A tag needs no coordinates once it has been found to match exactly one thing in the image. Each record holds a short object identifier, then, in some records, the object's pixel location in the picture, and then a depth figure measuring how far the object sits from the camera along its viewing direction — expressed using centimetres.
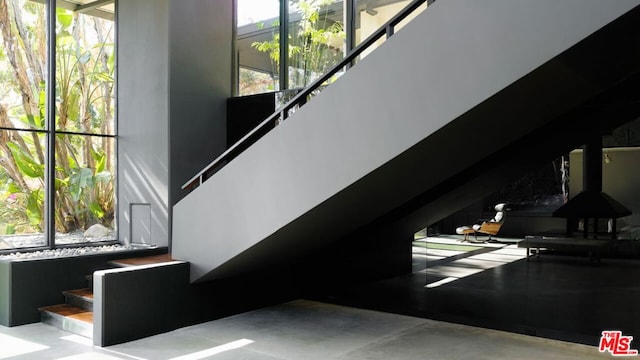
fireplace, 555
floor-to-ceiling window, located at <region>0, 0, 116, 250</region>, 762
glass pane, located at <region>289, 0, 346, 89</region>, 781
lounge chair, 612
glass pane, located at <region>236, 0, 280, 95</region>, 842
